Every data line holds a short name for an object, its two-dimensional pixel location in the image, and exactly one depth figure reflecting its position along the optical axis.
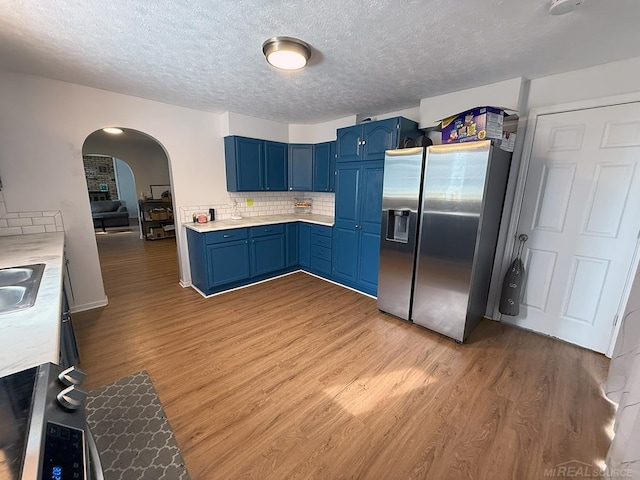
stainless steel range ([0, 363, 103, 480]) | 0.51
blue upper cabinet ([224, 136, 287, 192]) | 3.67
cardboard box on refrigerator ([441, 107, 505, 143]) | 2.08
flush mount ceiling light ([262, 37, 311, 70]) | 1.76
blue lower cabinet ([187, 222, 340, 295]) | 3.28
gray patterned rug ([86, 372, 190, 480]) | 1.08
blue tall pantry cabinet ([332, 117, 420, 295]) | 2.99
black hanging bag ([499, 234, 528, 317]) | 2.54
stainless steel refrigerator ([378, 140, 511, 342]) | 2.16
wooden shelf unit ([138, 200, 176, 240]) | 6.69
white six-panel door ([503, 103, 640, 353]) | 2.07
